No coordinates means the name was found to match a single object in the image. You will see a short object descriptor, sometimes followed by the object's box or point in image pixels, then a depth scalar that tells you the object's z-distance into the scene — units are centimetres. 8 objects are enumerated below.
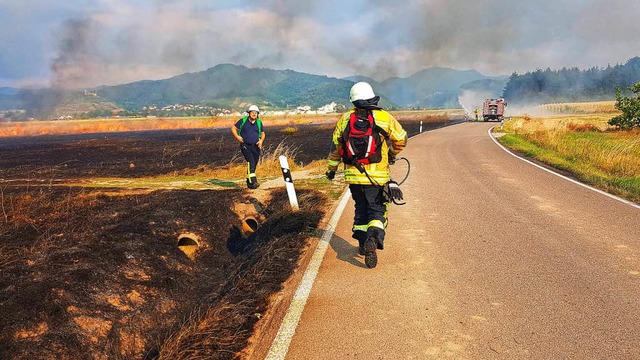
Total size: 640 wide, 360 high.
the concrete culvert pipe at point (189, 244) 654
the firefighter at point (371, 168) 466
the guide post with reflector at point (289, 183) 750
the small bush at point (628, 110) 2464
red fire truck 4981
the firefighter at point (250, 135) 1013
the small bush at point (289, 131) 4493
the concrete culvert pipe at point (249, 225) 805
